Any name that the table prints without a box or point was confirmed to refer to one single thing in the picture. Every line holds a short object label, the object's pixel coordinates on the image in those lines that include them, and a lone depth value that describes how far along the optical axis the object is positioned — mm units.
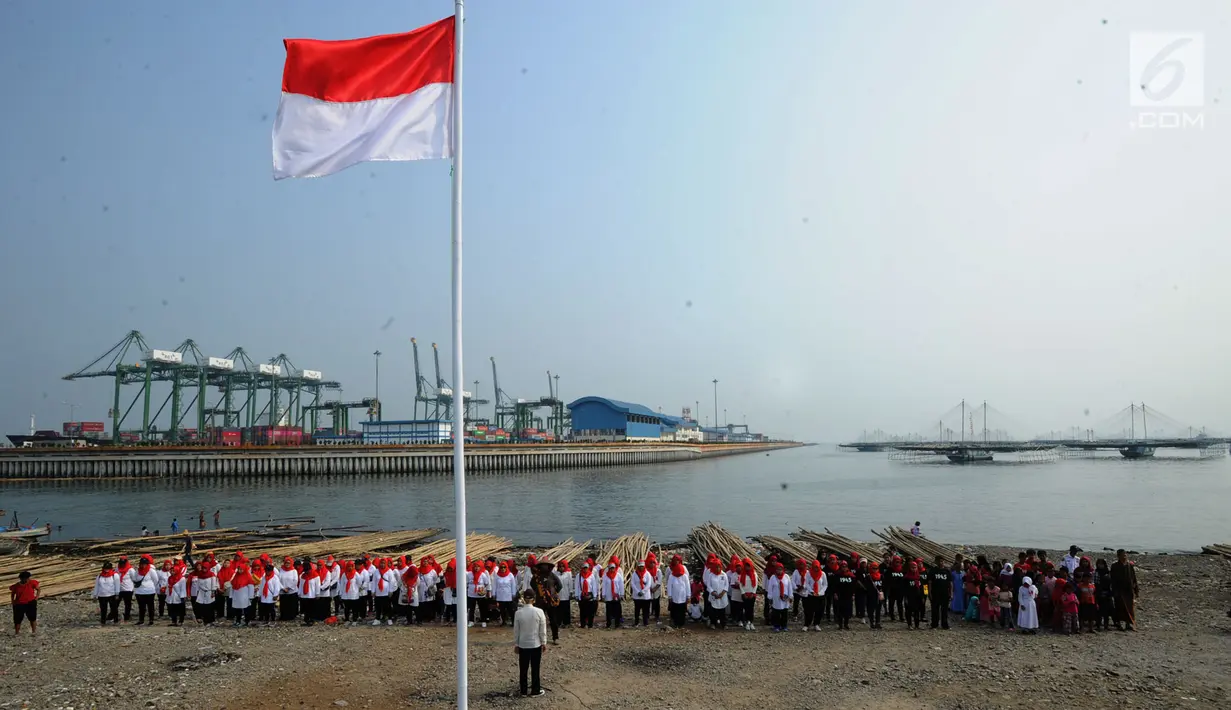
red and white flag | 7262
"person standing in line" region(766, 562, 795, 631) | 13609
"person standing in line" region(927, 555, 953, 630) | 13930
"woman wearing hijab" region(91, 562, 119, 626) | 14172
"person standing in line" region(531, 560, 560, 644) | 12352
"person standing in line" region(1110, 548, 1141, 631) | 13680
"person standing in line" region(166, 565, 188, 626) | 14188
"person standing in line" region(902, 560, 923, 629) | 14109
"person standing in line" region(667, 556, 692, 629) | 13906
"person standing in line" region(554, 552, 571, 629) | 14180
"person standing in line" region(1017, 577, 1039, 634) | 13258
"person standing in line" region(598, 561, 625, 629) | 14039
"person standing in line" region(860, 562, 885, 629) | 14047
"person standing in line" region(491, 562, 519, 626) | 13844
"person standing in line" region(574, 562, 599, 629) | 14023
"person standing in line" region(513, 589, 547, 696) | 8922
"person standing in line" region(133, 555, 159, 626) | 14258
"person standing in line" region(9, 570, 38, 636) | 13078
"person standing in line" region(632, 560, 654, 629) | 14156
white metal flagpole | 6523
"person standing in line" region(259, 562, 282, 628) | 14133
